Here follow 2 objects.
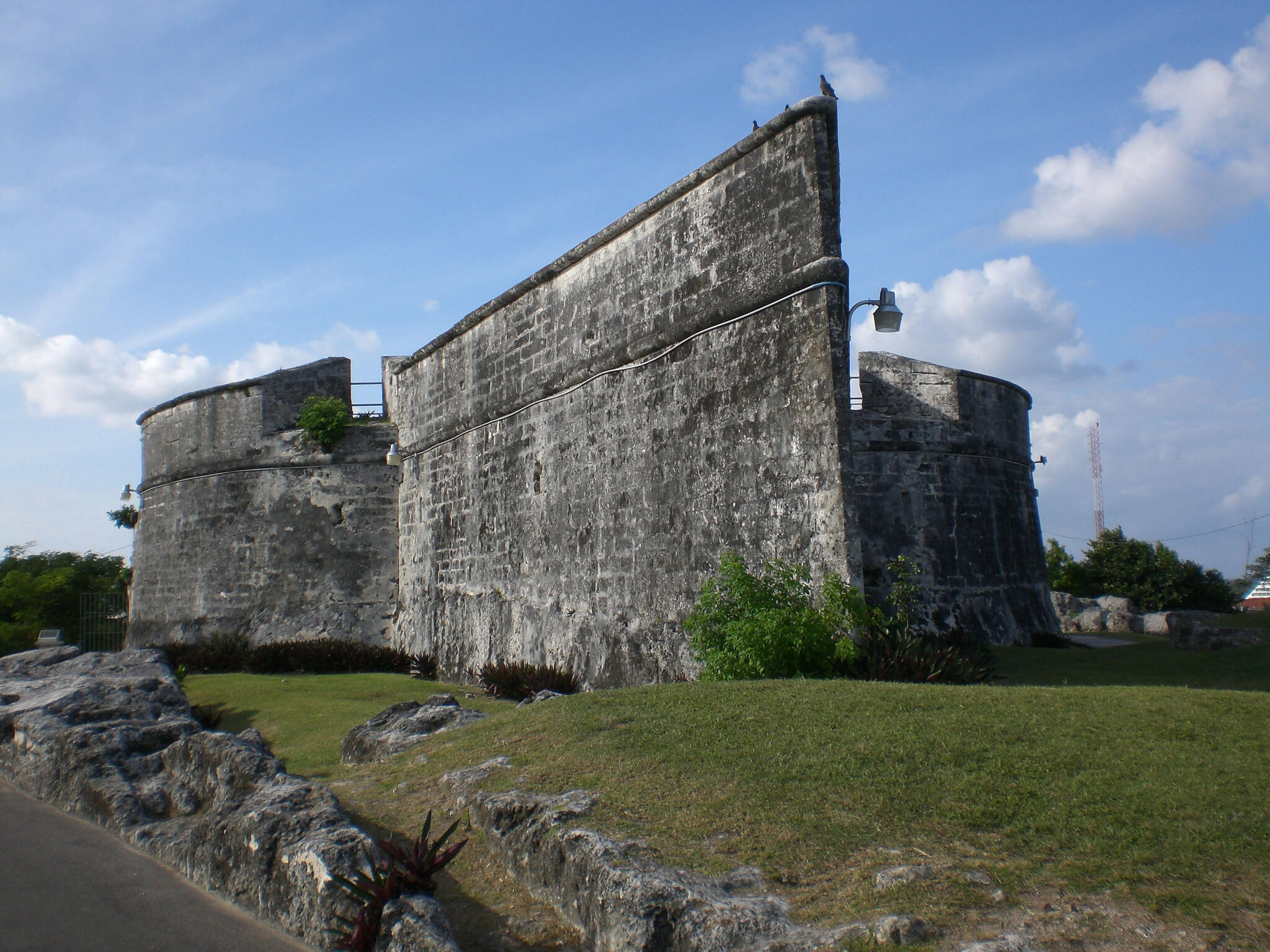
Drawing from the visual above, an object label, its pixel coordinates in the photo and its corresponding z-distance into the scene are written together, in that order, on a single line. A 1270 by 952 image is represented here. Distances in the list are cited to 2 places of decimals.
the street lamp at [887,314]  8.49
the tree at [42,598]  24.81
